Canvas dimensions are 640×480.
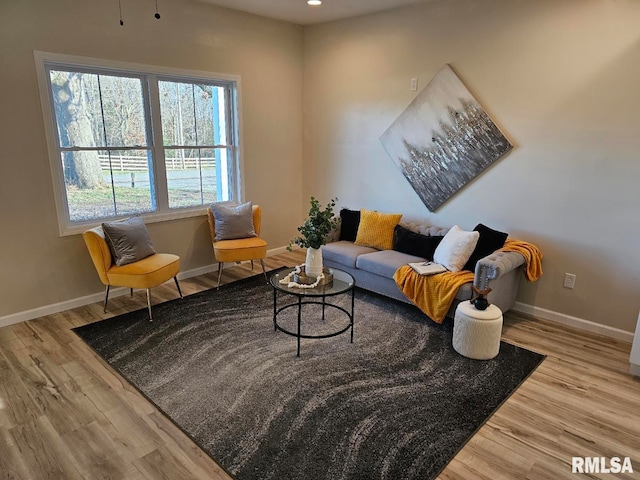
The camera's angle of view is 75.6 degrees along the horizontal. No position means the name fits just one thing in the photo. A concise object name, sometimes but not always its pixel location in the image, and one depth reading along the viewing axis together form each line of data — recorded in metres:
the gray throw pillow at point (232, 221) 4.33
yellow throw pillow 4.20
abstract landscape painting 3.74
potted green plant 3.09
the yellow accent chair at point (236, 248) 4.15
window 3.52
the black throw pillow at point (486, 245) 3.45
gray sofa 3.12
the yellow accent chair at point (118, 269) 3.41
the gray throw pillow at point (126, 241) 3.52
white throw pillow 3.40
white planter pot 3.17
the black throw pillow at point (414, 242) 3.85
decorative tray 3.09
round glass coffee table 2.93
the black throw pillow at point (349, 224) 4.50
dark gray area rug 2.06
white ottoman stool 2.85
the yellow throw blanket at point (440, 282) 3.27
